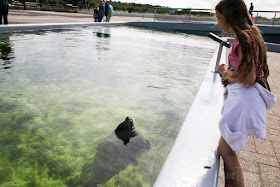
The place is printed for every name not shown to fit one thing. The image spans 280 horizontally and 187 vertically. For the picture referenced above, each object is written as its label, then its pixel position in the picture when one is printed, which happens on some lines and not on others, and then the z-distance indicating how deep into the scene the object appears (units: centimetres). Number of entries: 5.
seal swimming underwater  260
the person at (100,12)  1777
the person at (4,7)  1011
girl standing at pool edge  177
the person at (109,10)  1754
